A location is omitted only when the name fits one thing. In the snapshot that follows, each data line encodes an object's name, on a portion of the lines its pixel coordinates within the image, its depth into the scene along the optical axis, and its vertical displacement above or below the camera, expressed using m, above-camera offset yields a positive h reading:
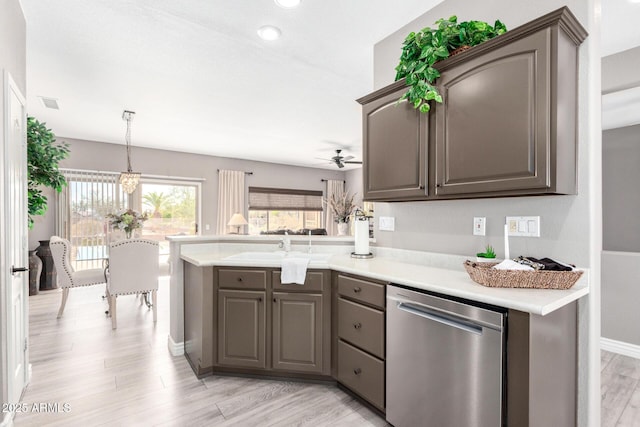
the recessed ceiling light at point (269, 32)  2.43 +1.37
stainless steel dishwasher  1.39 -0.73
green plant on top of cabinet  1.80 +0.95
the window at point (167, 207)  6.50 +0.09
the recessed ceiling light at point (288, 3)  2.13 +1.38
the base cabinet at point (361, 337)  1.95 -0.80
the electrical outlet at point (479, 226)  2.02 -0.09
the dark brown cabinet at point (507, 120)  1.48 +0.48
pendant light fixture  4.55 +0.45
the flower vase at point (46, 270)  5.24 -0.96
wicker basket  1.50 -0.32
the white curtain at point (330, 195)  9.28 +0.47
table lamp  6.74 -0.20
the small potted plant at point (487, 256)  1.86 -0.26
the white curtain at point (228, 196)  7.35 +0.35
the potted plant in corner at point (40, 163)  2.86 +0.44
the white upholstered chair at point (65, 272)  3.80 -0.72
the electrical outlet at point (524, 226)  1.78 -0.08
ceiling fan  5.98 +0.95
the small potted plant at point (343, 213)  3.46 -0.02
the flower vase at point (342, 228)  3.46 -0.18
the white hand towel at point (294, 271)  2.28 -0.42
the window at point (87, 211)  5.70 +0.00
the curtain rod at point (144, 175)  5.71 +0.71
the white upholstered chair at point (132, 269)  3.60 -0.67
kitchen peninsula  1.34 -0.59
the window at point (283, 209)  8.09 +0.06
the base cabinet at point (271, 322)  2.32 -0.81
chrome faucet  2.93 -0.29
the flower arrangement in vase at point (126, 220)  4.27 -0.12
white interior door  1.83 -0.16
